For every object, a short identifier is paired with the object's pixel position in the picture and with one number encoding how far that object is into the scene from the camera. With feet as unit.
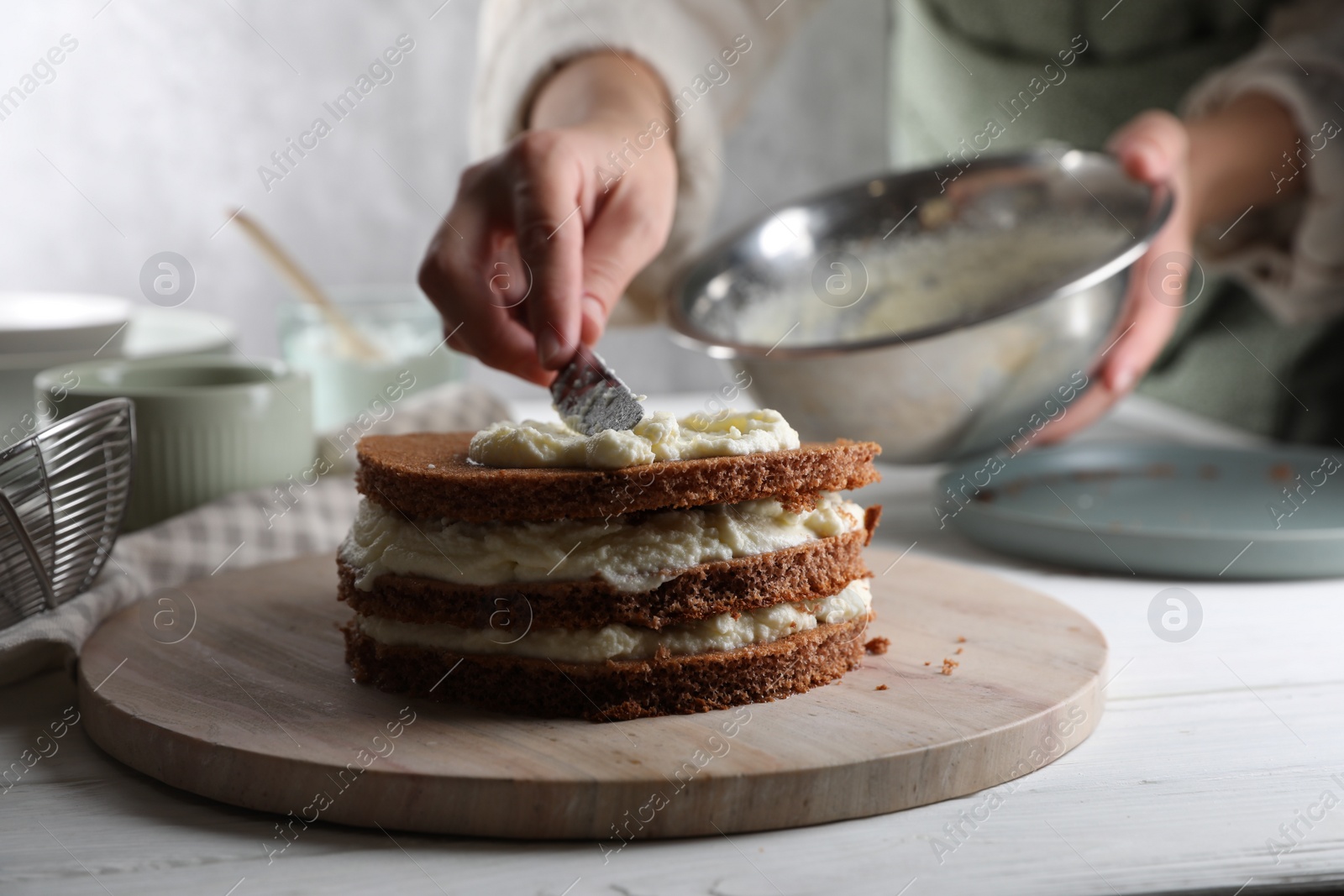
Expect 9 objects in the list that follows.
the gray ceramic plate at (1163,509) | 3.63
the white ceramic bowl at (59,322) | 3.95
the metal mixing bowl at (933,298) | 3.78
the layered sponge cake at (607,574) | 3.17
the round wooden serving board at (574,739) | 2.98
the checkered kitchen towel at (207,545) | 3.29
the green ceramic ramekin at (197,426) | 3.72
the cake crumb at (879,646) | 3.32
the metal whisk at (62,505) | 3.24
